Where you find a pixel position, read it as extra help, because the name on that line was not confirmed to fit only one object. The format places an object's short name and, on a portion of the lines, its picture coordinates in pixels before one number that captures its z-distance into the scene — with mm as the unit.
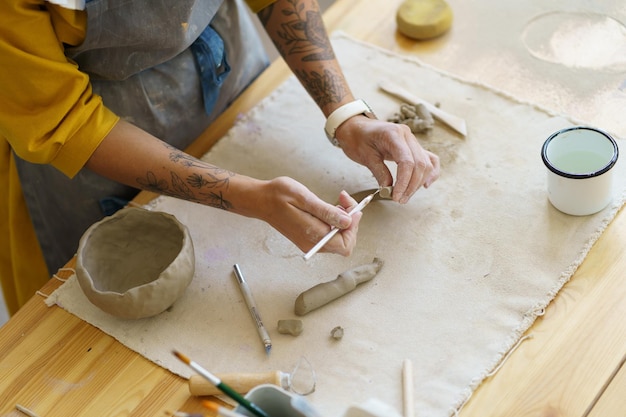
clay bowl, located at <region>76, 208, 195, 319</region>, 1100
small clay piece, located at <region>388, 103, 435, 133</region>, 1342
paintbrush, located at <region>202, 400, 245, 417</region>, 735
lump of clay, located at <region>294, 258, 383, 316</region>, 1119
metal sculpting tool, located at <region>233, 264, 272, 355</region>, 1086
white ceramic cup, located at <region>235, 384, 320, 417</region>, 859
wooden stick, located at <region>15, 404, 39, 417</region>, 1061
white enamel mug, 1119
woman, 1110
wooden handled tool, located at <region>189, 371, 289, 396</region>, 1015
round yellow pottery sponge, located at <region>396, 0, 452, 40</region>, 1495
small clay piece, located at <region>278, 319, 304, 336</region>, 1095
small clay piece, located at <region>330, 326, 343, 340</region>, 1082
